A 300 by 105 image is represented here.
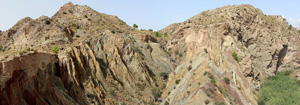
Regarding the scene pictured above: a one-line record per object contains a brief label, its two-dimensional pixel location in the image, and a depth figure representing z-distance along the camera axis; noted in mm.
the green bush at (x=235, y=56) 59753
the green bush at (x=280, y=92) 50719
